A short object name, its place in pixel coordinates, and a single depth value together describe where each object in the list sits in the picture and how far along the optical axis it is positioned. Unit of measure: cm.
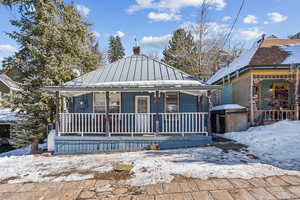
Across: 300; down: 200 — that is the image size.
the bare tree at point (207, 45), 2044
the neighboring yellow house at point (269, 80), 992
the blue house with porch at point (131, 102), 752
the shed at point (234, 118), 956
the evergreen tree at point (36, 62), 950
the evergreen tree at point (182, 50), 2345
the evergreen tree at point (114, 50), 4394
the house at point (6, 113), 1347
